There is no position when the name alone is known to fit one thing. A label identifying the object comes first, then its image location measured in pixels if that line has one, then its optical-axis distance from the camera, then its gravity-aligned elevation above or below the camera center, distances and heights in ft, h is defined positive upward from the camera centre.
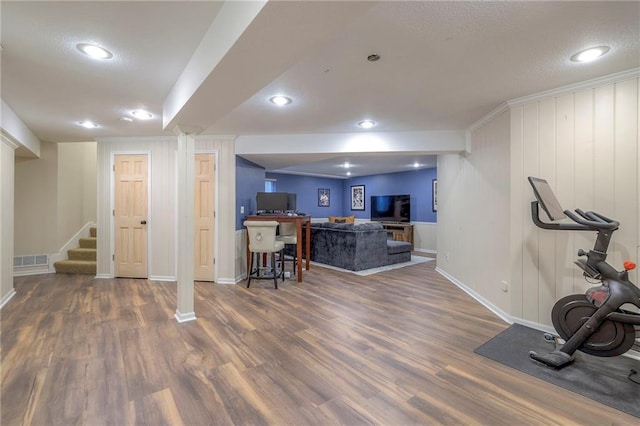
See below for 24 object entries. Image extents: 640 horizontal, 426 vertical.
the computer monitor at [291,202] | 16.98 +0.73
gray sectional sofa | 16.97 -2.18
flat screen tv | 26.30 +0.54
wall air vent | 15.56 -2.64
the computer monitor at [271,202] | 16.31 +0.70
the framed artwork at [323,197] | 31.42 +1.88
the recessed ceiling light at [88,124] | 12.12 +4.06
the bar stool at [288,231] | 16.93 -1.15
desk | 14.60 -0.34
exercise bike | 6.40 -2.33
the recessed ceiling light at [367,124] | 11.56 +3.88
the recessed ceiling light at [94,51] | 6.33 +3.86
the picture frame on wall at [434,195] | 24.30 +1.62
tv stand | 25.59 -1.61
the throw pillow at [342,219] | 28.03 -0.57
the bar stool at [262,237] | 13.32 -1.15
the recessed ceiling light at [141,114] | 10.68 +3.99
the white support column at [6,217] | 10.94 -0.10
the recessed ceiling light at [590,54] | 6.30 +3.74
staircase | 16.02 -2.78
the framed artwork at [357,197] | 31.45 +1.89
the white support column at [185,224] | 9.68 -0.38
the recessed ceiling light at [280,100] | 8.97 +3.79
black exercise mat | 5.80 -3.84
